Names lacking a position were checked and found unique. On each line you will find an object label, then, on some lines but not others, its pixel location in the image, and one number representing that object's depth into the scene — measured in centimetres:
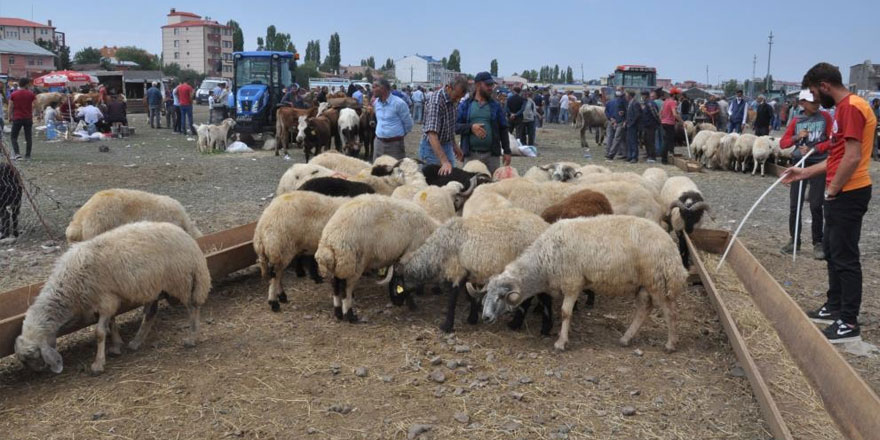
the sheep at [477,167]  842
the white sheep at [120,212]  600
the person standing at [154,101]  2481
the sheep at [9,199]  795
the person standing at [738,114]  2127
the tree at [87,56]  10462
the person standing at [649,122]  1717
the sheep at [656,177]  885
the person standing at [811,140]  709
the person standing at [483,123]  795
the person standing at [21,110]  1491
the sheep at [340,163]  940
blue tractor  2005
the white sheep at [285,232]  568
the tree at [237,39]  12156
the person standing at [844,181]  481
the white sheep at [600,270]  494
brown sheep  619
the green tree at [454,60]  13835
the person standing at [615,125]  1836
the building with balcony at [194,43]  12481
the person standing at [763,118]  1870
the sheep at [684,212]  738
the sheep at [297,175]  829
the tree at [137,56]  10526
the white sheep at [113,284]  435
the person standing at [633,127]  1716
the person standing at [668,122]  1739
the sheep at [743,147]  1595
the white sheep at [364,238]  531
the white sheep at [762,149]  1548
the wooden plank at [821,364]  370
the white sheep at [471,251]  536
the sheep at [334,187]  714
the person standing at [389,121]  866
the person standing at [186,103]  2230
